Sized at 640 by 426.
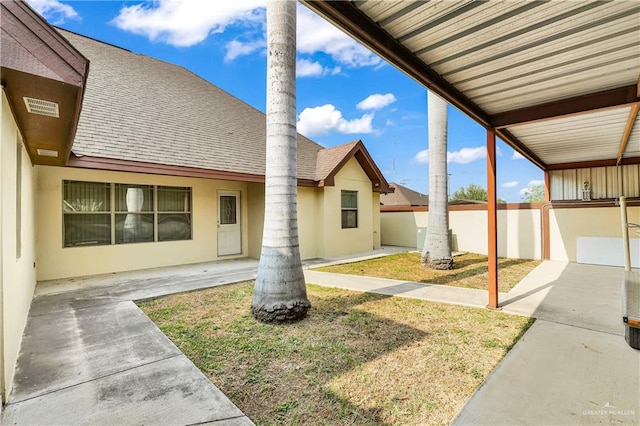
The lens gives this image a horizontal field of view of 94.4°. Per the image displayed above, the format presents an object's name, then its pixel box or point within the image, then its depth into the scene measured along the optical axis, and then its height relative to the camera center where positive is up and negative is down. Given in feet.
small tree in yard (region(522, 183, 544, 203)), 136.41 +8.76
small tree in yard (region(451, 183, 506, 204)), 143.54 +9.86
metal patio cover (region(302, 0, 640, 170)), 8.62 +5.73
